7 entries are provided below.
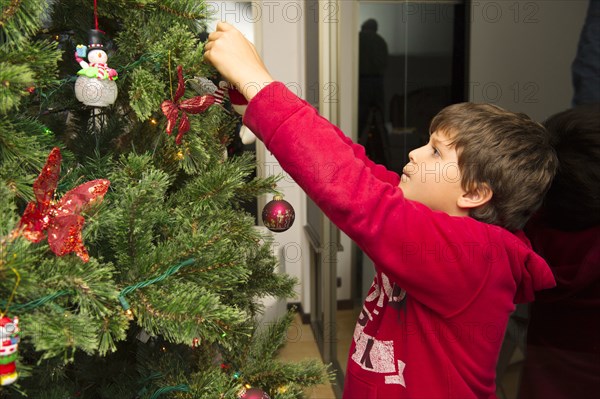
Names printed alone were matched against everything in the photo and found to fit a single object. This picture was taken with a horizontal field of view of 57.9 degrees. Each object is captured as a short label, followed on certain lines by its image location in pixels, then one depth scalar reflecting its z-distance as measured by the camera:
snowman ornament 0.73
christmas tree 0.62
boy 0.75
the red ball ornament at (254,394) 0.88
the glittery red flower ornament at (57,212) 0.63
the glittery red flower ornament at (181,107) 0.79
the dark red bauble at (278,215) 1.13
